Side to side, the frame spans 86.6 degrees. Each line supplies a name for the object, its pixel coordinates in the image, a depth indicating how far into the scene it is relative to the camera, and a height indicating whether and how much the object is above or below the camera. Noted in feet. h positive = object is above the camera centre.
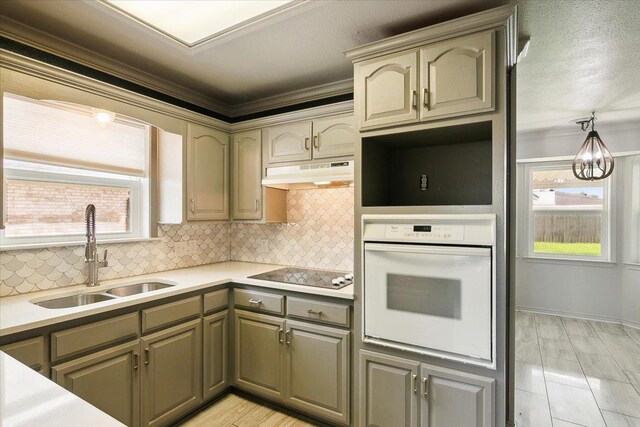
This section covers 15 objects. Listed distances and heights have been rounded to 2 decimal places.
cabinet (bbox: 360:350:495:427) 5.49 -3.12
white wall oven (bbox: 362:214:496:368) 5.38 -1.19
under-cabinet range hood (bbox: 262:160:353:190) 7.83 +0.97
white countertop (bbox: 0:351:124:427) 2.37 -1.43
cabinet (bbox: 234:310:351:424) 6.97 -3.26
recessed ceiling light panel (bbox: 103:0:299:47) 5.57 +3.49
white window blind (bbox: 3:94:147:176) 6.55 +1.69
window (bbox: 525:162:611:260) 14.85 +0.05
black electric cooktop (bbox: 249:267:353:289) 7.55 -1.51
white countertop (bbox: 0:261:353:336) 5.13 -1.53
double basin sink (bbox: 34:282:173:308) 6.79 -1.73
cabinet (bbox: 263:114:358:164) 8.05 +1.92
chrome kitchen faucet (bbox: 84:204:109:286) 7.28 -0.71
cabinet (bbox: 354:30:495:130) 5.45 +2.31
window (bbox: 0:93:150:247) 6.66 +0.96
